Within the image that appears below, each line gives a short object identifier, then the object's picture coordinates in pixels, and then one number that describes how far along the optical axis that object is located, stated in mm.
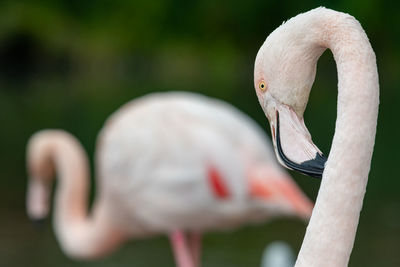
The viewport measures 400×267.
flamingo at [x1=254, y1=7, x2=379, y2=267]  3043
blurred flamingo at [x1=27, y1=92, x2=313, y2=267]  10852
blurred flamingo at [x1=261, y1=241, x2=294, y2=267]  12023
